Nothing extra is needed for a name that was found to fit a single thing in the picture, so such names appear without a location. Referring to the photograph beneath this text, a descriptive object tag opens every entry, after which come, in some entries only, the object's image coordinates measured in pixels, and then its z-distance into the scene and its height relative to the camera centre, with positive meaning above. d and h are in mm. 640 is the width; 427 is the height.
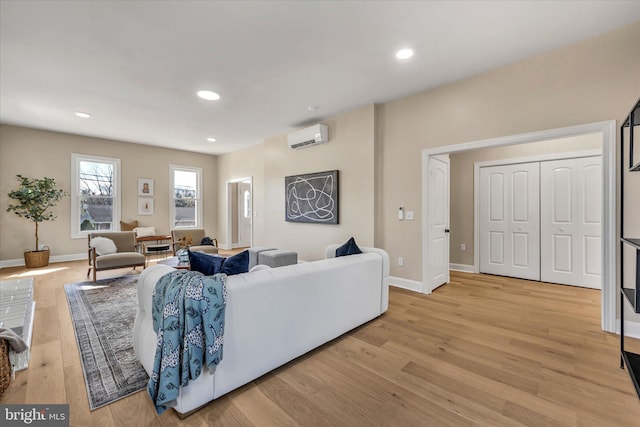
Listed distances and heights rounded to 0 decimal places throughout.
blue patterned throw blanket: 1412 -628
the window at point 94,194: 5910 +434
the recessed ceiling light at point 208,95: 3717 +1616
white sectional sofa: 1644 -734
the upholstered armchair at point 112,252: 4203 -624
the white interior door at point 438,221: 3814 -111
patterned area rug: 1794 -1088
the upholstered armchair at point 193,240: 4677 -488
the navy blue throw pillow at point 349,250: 2885 -380
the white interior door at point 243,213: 8156 +13
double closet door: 3979 -121
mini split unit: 4699 +1345
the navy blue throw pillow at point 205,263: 1824 -326
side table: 5734 -697
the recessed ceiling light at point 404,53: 2736 +1592
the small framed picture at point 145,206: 6691 +187
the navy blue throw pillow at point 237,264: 1836 -340
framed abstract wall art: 4648 +282
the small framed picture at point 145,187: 6691 +650
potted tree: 5039 +219
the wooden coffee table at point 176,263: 3879 -756
